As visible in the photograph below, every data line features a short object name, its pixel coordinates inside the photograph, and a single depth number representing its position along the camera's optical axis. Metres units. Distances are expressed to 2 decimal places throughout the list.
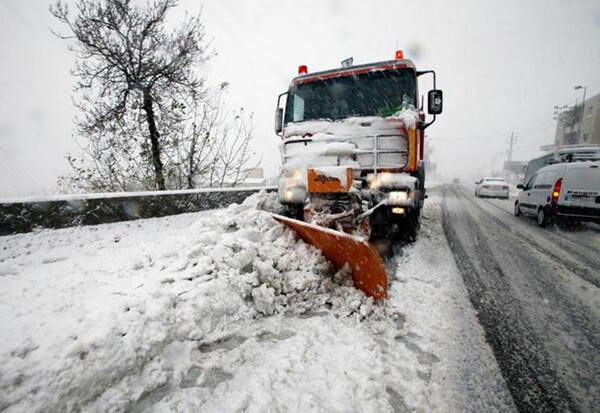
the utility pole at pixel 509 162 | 64.50
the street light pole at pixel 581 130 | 39.66
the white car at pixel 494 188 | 18.80
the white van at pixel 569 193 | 6.70
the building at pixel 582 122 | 39.88
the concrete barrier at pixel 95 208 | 3.42
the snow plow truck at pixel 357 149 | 4.00
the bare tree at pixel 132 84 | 7.70
